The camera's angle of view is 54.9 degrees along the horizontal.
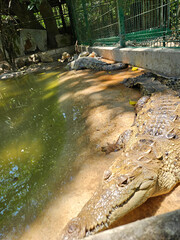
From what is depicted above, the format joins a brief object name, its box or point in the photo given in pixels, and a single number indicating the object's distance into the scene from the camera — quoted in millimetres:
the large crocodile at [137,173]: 1405
